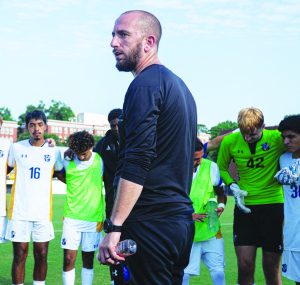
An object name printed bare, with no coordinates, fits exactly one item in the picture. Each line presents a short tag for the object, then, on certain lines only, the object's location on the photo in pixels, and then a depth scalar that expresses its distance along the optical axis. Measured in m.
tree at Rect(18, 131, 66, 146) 89.31
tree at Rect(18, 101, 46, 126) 112.54
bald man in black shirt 3.28
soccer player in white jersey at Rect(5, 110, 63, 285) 7.25
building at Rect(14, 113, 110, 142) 120.90
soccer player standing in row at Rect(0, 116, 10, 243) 7.63
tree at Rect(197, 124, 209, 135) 124.21
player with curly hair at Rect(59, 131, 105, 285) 7.39
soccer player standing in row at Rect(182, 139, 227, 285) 6.71
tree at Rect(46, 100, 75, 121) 127.50
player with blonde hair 6.49
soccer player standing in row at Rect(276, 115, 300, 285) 5.69
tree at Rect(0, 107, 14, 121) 126.06
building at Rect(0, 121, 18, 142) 116.25
